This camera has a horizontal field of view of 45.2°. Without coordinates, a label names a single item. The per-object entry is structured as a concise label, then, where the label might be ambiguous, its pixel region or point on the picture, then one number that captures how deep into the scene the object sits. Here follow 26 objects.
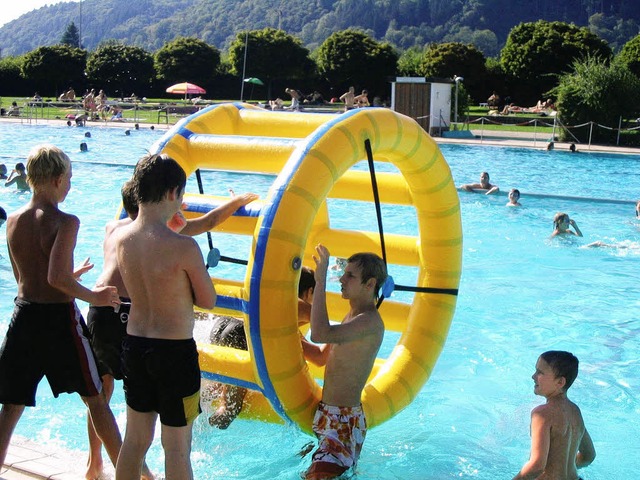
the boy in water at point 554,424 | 3.10
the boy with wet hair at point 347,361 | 3.45
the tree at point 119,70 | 52.69
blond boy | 3.06
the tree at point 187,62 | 52.69
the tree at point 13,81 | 53.50
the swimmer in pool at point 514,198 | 12.60
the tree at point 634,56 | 37.84
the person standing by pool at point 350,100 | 27.76
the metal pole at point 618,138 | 22.25
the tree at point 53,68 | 51.69
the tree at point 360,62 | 49.22
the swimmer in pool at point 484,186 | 13.59
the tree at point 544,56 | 43.28
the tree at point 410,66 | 47.66
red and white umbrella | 38.38
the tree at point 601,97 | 22.58
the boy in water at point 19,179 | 12.55
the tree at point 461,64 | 44.81
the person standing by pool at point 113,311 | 3.35
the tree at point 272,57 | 52.50
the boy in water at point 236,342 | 3.99
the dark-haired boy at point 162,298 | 2.69
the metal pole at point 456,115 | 26.15
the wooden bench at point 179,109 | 32.50
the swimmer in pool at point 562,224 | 10.05
